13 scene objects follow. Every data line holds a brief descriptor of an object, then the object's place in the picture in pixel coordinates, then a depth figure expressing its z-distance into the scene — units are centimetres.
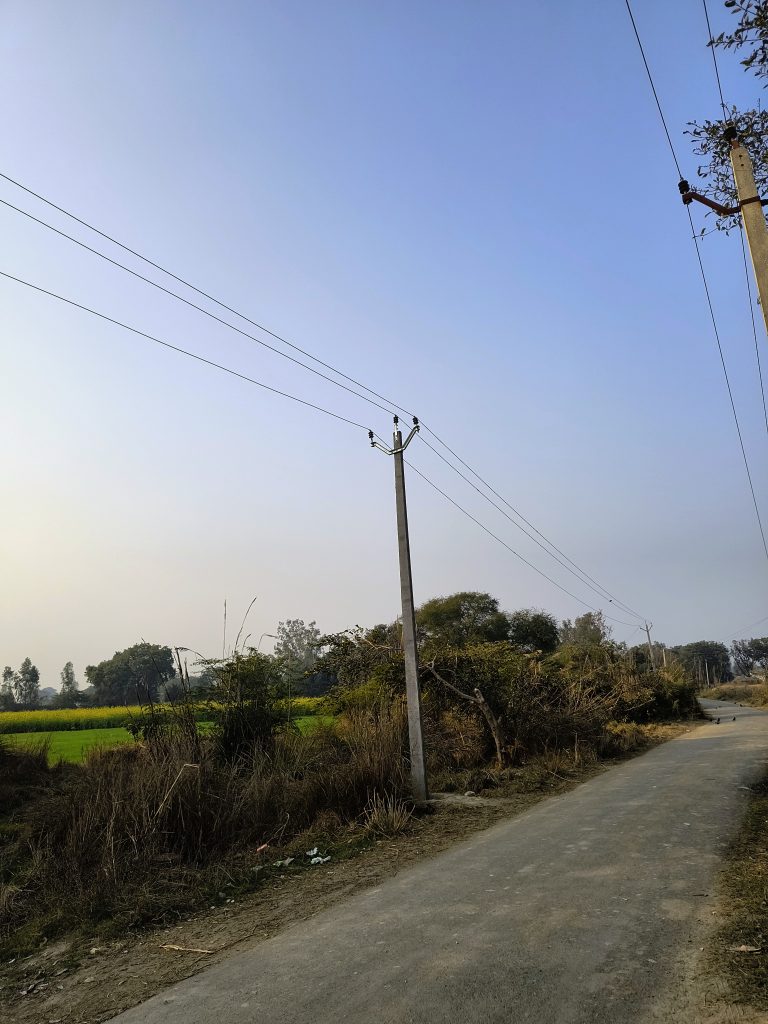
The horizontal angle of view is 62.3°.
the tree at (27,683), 11677
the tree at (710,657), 12029
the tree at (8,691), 8431
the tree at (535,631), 5284
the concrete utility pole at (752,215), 548
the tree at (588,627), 7598
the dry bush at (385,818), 991
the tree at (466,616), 5316
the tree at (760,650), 11838
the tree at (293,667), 1433
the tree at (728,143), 694
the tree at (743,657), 12569
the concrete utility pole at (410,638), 1159
